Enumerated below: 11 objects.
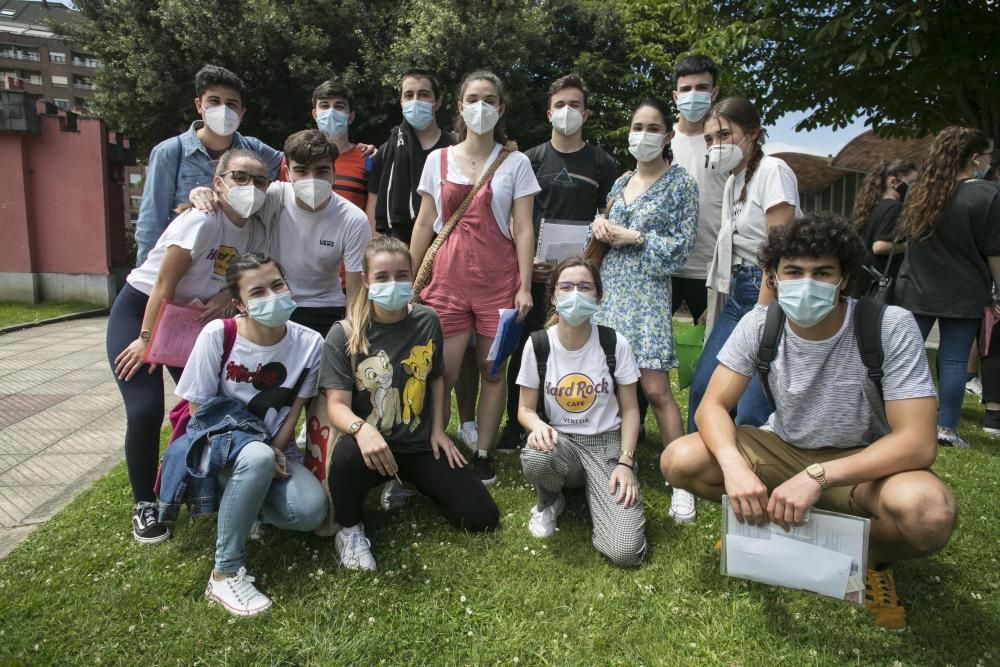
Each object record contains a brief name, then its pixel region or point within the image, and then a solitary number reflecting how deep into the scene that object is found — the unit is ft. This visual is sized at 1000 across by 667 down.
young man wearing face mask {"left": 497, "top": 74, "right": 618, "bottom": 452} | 13.47
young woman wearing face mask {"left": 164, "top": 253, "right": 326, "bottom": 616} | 9.27
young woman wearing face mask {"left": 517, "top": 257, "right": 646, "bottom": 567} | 10.80
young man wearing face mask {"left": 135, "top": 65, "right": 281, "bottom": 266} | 11.73
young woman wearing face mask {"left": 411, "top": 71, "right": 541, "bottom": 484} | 12.67
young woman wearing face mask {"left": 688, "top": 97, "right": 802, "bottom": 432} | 11.25
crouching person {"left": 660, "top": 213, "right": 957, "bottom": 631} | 8.04
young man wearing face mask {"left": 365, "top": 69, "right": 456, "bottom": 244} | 14.02
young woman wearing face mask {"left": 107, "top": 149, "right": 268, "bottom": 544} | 10.67
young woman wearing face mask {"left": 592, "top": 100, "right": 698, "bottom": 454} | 11.96
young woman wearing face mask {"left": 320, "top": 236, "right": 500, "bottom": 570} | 10.35
